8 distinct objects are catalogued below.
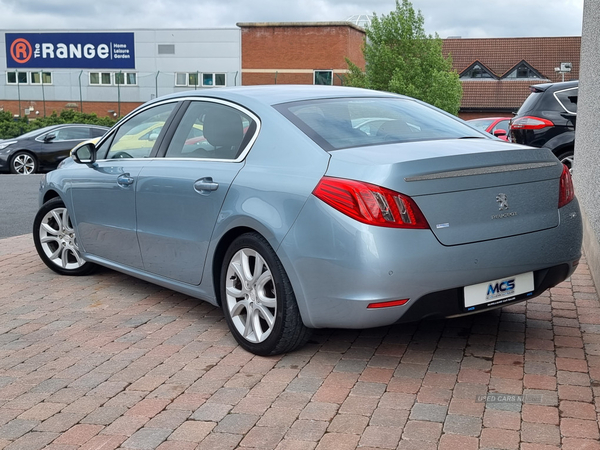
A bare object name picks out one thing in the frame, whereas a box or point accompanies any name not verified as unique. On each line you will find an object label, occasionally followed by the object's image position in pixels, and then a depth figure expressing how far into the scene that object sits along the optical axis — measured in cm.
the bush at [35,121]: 3680
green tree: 4409
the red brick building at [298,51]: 5838
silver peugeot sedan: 386
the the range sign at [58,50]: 6259
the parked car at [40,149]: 2033
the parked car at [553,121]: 1168
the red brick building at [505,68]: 5725
